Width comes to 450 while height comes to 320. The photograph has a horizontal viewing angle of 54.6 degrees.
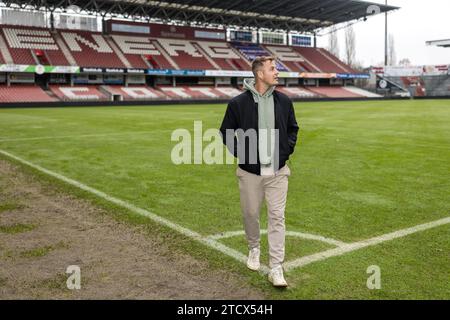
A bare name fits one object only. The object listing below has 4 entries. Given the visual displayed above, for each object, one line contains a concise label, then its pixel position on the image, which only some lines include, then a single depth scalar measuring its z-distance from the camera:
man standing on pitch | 3.97
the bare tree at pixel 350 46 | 85.69
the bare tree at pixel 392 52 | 95.06
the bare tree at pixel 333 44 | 88.06
